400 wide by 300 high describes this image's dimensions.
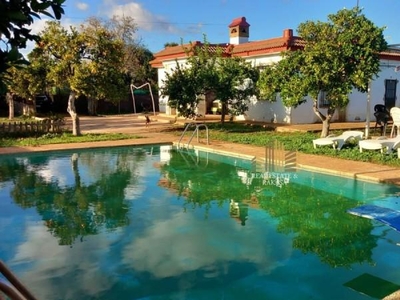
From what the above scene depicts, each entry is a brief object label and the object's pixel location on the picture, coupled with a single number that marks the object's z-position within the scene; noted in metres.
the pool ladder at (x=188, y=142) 16.39
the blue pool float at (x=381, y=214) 5.82
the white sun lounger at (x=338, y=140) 13.94
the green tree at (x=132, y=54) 38.66
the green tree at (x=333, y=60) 14.08
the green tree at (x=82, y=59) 16.30
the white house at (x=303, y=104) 20.92
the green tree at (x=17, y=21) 1.91
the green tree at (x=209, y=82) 19.41
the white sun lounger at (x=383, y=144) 12.52
